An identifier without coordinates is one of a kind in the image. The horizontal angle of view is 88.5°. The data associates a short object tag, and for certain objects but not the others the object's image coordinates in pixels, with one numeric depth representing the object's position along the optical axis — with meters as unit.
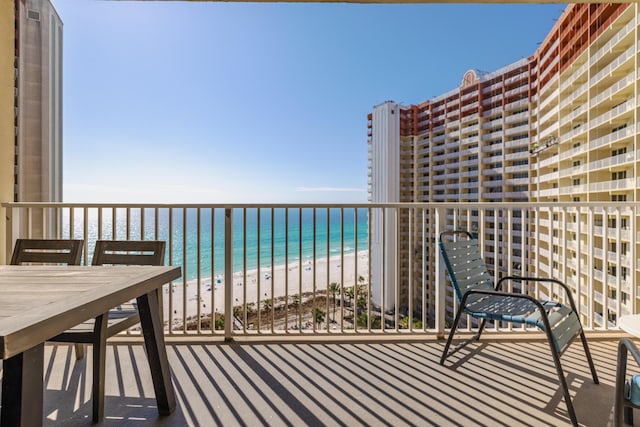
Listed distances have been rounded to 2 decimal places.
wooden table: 0.87
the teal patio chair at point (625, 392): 0.99
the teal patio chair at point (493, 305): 1.64
